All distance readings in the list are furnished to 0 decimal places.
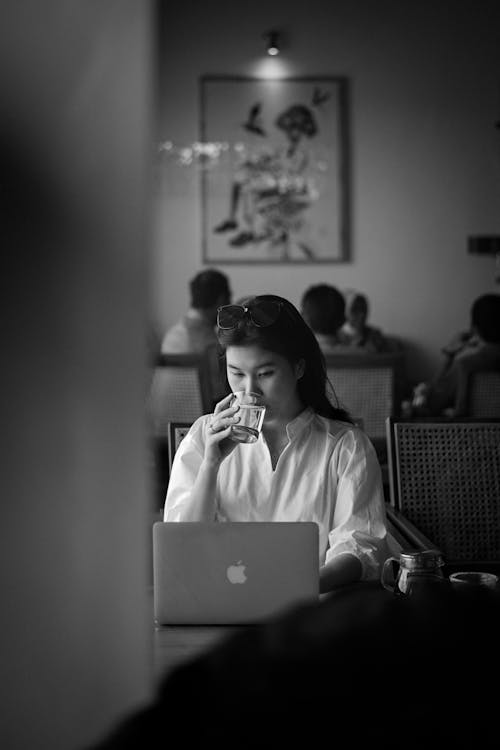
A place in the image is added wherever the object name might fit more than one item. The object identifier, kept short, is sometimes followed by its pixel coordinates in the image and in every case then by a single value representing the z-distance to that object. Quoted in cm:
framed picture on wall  610
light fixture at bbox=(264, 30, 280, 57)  596
